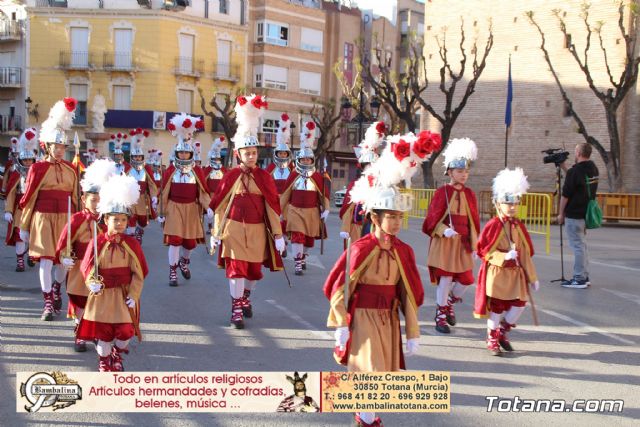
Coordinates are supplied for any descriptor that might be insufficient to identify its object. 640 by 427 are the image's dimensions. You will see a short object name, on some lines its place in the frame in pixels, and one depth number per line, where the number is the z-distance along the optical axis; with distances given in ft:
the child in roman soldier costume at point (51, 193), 30.66
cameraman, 39.91
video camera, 42.60
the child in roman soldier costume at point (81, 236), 24.08
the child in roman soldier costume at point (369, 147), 35.47
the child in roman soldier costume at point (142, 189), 51.47
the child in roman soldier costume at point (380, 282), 17.74
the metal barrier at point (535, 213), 61.52
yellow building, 153.69
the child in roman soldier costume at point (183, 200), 39.42
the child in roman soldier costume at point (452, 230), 29.09
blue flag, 101.30
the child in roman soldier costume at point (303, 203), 44.55
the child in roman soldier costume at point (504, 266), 25.88
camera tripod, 41.60
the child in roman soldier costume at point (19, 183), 42.24
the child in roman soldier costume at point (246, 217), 29.58
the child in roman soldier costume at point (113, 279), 21.52
